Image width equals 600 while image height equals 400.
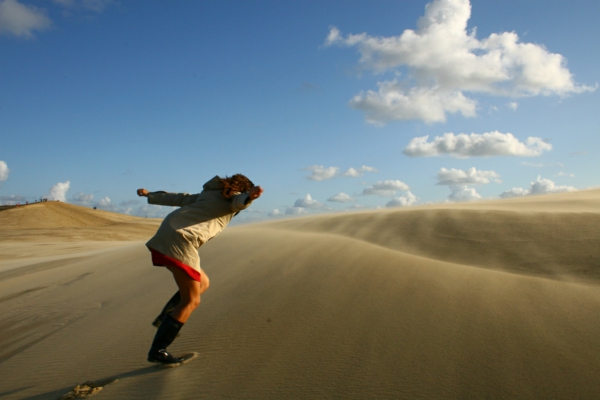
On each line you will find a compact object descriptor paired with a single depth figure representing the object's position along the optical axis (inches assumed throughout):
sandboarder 123.7
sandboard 124.9
